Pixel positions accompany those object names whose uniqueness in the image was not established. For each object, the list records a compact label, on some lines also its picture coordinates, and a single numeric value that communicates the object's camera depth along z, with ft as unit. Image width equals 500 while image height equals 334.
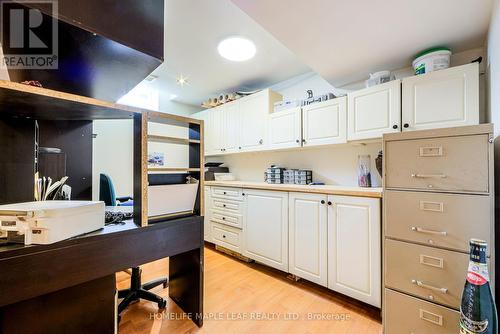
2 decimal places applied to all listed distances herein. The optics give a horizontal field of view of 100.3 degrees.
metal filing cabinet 3.72
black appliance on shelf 11.21
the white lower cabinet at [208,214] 10.06
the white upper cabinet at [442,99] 4.85
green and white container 5.33
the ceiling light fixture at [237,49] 6.57
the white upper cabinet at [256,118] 9.02
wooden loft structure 2.95
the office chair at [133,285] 5.56
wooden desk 2.73
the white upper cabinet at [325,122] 6.88
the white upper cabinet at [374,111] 5.79
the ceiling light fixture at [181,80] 9.31
